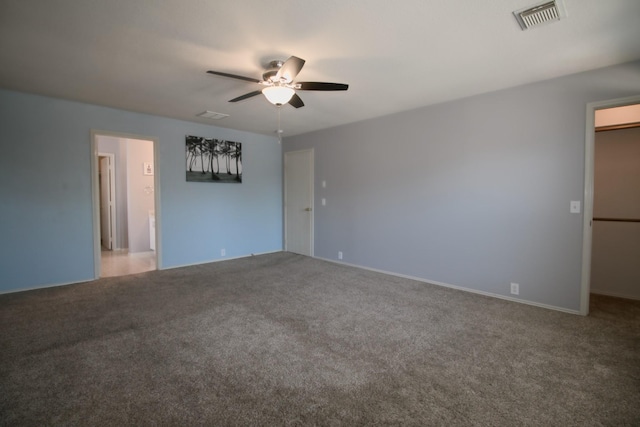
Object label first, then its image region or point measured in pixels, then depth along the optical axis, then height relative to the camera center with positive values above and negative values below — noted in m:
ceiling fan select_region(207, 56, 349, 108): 2.57 +1.07
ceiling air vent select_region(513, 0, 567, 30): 1.97 +1.31
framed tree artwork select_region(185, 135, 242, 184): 5.20 +0.76
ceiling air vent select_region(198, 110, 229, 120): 4.57 +1.37
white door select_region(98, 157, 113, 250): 6.81 +0.01
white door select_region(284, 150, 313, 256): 5.96 -0.01
